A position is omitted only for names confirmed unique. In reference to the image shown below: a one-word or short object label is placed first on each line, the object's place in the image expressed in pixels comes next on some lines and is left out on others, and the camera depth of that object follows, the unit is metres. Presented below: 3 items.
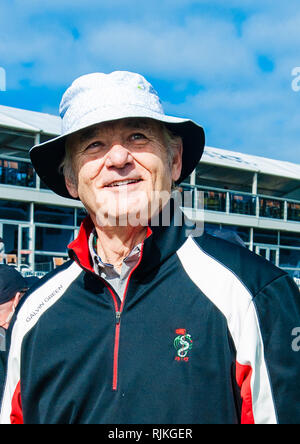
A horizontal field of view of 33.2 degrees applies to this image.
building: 17.44
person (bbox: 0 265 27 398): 4.12
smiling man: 1.60
